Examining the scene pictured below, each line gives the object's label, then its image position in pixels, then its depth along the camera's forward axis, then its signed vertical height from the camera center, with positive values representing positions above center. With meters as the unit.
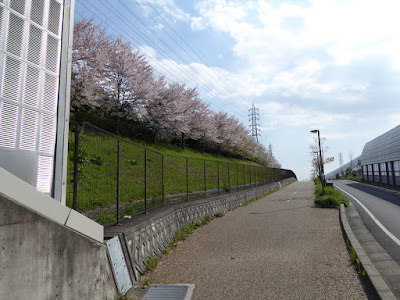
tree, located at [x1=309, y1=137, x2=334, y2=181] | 64.40 +4.34
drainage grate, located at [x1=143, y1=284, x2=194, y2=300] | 4.14 -1.61
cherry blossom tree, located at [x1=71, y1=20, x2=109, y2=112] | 21.02 +9.21
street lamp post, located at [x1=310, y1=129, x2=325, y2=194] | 22.64 +1.00
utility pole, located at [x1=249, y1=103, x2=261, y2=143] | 76.44 +14.00
